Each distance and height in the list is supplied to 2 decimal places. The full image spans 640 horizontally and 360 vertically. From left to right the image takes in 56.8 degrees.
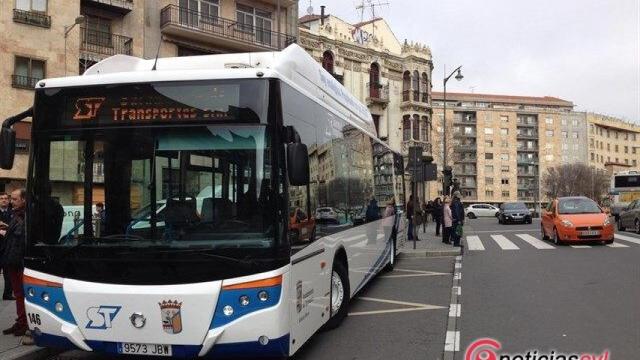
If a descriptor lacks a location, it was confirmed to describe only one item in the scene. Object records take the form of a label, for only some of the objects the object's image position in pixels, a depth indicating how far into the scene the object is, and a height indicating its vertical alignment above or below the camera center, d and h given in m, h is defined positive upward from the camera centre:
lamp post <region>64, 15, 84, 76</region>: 24.41 +6.65
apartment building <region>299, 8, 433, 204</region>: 40.88 +9.23
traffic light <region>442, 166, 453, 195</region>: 28.69 +0.62
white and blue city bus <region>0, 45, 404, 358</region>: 4.80 -0.17
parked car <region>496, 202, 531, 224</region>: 36.56 -1.43
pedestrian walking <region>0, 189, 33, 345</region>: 6.77 -0.64
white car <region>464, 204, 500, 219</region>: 65.06 -2.12
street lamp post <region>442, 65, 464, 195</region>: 33.78 +6.76
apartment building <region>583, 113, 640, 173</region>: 123.62 +10.48
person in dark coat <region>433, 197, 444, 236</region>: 24.33 -0.84
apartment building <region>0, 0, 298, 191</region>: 23.11 +7.18
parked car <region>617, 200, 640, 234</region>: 22.80 -1.10
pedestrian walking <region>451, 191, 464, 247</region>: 17.80 -0.86
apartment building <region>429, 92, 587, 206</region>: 117.12 +9.80
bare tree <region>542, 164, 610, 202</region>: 101.00 +1.50
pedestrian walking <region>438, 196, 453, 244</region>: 18.22 -0.97
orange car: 17.00 -0.91
